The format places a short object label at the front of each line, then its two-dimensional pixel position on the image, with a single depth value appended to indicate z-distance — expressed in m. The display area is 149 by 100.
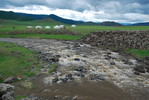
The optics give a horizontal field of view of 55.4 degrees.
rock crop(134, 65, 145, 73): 21.74
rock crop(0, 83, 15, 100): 12.70
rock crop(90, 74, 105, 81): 18.59
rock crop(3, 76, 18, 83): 16.64
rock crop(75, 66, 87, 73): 21.10
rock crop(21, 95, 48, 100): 13.46
